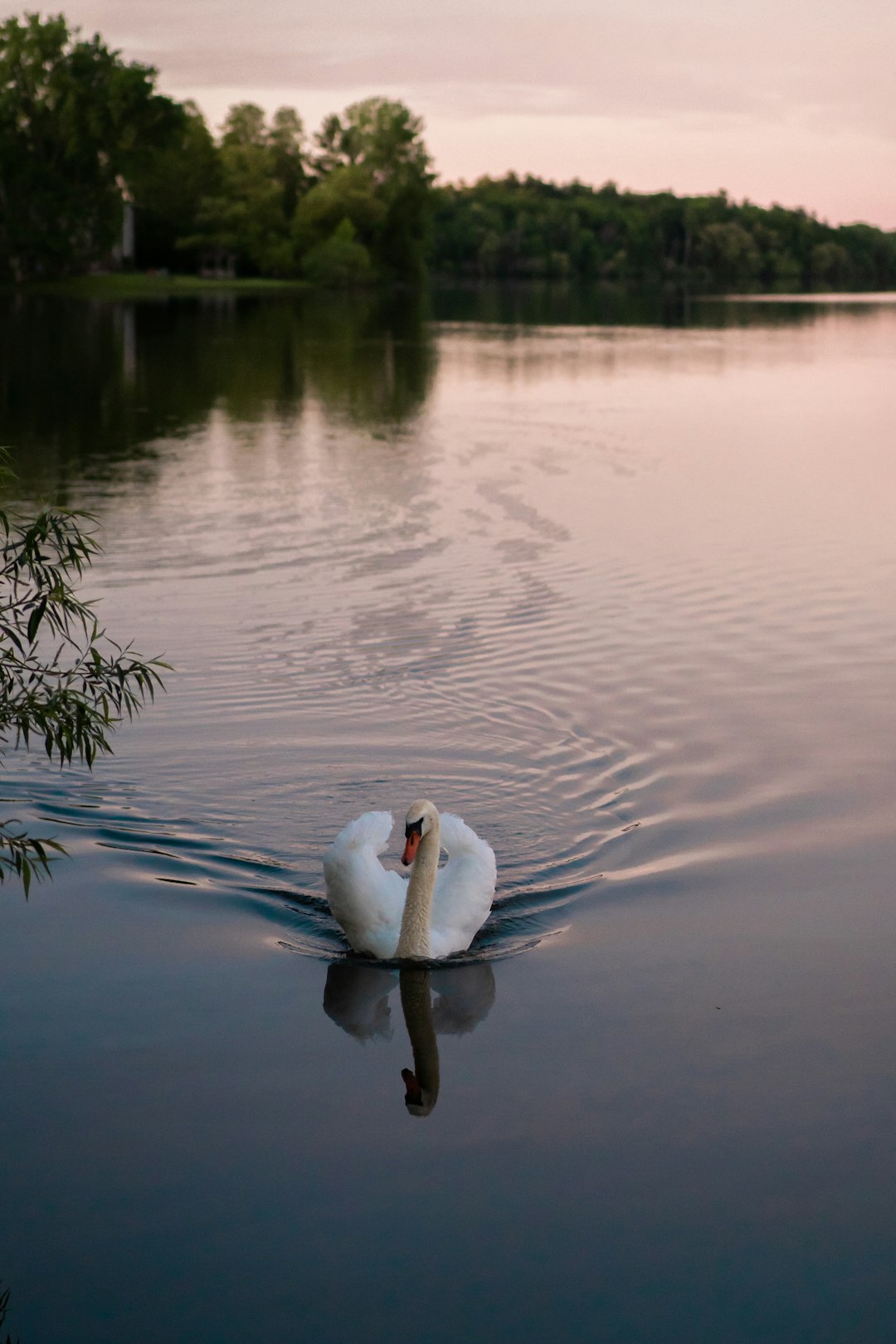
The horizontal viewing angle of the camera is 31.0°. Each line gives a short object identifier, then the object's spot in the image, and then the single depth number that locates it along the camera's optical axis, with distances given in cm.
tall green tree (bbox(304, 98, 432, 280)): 14262
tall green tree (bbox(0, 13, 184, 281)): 10175
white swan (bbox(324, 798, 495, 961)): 964
